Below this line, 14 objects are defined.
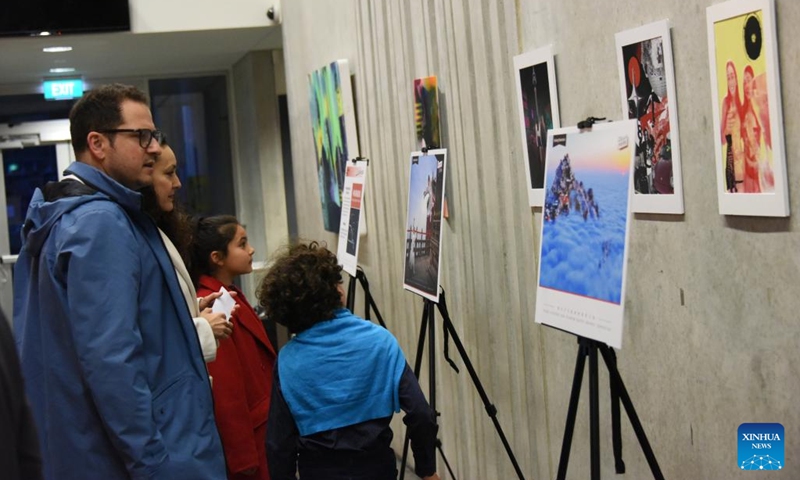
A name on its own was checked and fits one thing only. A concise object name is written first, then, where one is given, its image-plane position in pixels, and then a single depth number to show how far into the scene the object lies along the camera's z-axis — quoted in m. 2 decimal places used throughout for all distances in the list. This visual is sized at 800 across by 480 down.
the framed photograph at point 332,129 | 6.33
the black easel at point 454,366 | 3.99
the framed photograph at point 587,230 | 2.62
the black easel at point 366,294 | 5.05
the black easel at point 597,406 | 2.57
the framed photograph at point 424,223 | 4.13
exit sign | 10.95
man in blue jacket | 2.38
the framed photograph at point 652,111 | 3.00
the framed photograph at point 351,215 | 5.39
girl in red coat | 3.60
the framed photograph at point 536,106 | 3.73
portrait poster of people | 2.56
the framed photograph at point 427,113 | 4.85
